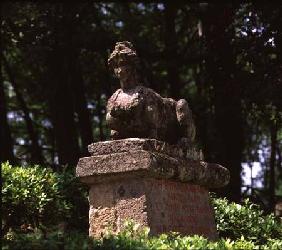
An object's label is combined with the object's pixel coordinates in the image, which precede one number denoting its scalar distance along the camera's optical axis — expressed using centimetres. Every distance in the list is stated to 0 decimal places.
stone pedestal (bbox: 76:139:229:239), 687
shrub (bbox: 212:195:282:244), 956
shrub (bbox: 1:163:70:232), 826
